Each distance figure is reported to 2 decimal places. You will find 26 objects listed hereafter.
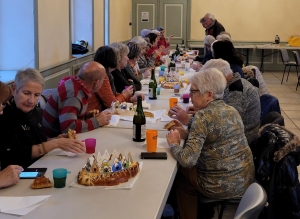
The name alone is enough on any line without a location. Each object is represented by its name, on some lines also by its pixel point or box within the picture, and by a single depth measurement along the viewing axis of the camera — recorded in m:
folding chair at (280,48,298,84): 10.35
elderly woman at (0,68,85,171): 2.37
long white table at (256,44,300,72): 11.65
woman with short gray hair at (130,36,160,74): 6.27
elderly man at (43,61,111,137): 2.94
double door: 12.04
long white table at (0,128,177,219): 1.69
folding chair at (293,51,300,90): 9.82
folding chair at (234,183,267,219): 1.67
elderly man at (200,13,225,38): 9.20
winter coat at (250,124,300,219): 2.42
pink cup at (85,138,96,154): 2.46
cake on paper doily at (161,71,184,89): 4.82
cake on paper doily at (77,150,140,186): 1.97
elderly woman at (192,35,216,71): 6.62
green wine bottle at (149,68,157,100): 4.17
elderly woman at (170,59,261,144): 3.44
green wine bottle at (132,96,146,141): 2.71
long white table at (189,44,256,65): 11.96
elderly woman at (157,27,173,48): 9.24
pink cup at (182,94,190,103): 4.01
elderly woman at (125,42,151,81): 5.39
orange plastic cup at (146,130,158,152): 2.46
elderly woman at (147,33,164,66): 7.58
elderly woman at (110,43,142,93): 4.43
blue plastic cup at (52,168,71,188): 1.93
